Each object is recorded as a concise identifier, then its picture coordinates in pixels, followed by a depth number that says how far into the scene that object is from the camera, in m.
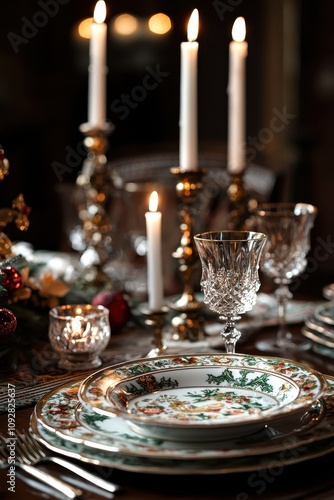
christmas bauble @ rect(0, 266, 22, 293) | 1.42
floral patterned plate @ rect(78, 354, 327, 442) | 1.12
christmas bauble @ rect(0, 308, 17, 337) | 1.37
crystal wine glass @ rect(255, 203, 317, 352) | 1.56
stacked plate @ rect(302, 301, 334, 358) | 1.51
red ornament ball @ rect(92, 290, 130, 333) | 1.60
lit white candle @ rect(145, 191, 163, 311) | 1.48
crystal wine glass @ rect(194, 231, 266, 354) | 1.31
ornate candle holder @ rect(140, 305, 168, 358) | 1.48
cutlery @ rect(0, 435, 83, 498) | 1.08
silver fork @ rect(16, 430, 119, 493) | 1.09
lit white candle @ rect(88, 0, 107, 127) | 1.77
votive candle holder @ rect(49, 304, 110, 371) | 1.42
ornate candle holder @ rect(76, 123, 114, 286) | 1.79
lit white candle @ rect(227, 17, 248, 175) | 1.69
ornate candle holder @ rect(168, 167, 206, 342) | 1.58
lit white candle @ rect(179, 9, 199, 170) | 1.56
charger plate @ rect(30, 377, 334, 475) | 1.08
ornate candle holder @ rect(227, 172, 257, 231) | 1.69
